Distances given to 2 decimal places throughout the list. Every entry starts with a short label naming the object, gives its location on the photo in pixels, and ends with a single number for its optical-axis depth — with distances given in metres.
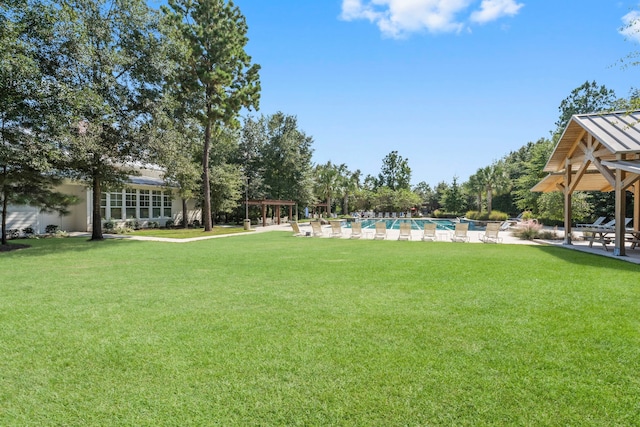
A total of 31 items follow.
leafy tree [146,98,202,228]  16.66
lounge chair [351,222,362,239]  19.12
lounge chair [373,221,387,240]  18.40
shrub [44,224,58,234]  20.68
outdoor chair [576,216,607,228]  19.45
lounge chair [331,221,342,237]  19.69
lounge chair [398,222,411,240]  17.69
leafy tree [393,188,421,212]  56.25
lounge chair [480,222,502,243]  16.06
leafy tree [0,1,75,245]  12.05
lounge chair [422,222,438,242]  17.50
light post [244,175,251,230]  26.22
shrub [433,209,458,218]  50.97
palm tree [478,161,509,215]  39.31
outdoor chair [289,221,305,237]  20.54
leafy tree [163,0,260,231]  21.53
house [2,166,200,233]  20.03
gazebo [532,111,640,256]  11.53
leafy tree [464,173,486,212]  40.25
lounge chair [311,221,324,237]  19.50
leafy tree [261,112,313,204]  40.22
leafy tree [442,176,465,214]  49.28
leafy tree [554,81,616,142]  43.00
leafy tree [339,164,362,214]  56.15
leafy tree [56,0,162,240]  14.51
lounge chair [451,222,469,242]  16.58
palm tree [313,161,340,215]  50.94
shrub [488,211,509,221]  33.53
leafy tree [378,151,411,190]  70.11
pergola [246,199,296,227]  29.77
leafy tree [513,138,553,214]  30.50
